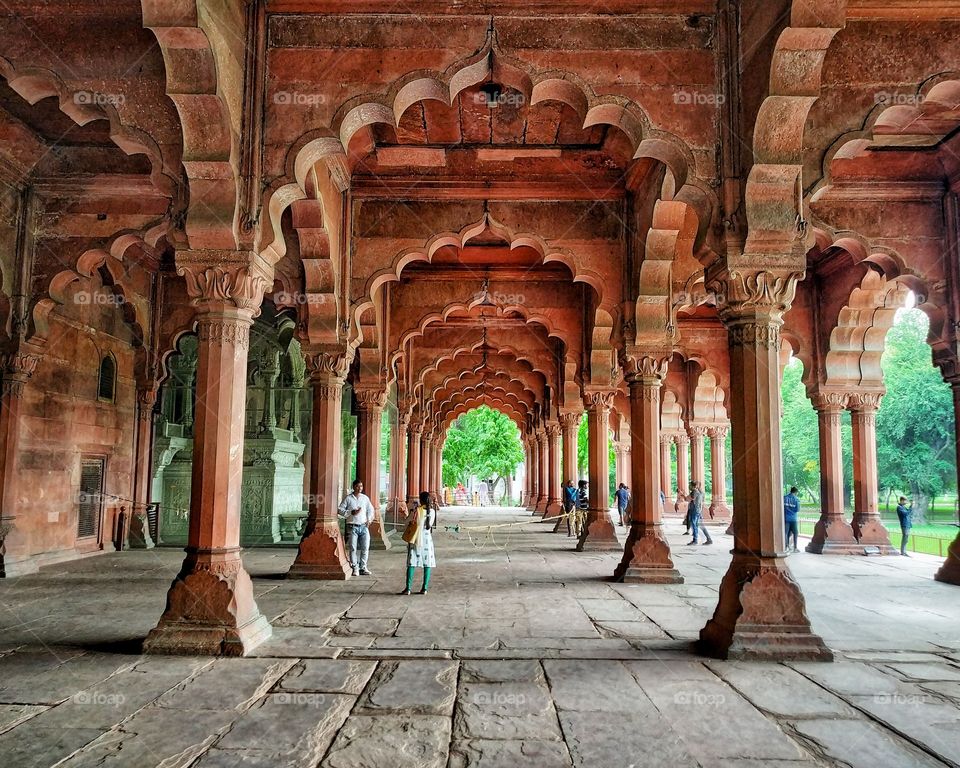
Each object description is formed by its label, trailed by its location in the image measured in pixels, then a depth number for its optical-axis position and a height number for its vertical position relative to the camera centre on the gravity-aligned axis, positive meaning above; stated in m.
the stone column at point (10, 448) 11.34 +0.17
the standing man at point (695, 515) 18.06 -1.31
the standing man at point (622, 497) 22.62 -1.09
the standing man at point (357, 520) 11.40 -0.94
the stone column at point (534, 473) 35.64 -0.59
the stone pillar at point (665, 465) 28.19 -0.11
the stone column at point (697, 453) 24.80 +0.32
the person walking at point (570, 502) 20.20 -1.18
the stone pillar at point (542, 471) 30.38 -0.42
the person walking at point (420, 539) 9.54 -1.04
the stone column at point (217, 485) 6.55 -0.24
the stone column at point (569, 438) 21.59 +0.71
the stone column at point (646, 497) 11.03 -0.54
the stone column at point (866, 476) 15.72 -0.28
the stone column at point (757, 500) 6.48 -0.35
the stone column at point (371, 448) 14.53 +0.26
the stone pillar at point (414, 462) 25.51 -0.04
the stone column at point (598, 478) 15.24 -0.34
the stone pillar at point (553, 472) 27.09 -0.41
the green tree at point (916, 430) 36.50 +1.68
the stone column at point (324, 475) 10.84 -0.22
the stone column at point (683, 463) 28.44 -0.03
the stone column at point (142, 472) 16.06 -0.27
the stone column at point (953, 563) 11.66 -1.62
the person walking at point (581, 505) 18.86 -1.13
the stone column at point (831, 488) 15.89 -0.55
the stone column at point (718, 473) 24.92 -0.36
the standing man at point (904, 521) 16.03 -1.28
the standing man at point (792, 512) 16.02 -1.10
